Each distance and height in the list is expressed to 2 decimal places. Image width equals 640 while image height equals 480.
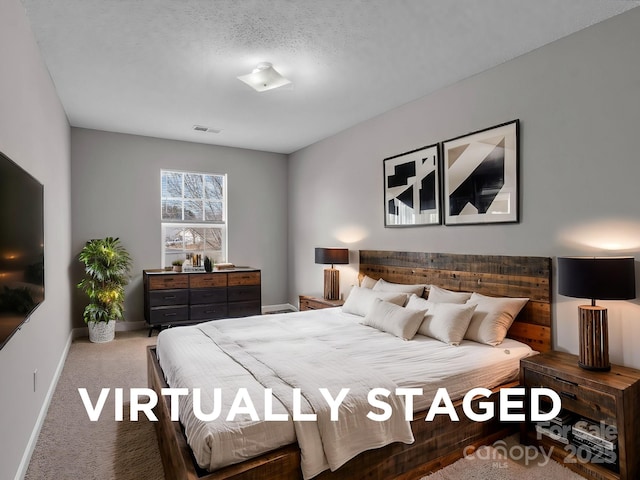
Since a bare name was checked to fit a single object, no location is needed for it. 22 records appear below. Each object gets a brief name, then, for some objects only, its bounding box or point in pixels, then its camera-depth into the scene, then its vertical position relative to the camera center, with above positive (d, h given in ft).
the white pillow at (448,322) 9.57 -2.08
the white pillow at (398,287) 12.60 -1.55
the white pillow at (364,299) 12.01 -1.84
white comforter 5.72 -2.55
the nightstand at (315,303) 15.46 -2.49
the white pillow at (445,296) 11.02 -1.60
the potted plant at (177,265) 18.10 -0.99
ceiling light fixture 10.82 +4.79
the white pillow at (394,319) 10.11 -2.12
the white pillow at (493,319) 9.50 -1.98
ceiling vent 16.80 +5.12
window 19.08 +1.45
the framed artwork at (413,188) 12.72 +1.88
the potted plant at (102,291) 15.65 -1.86
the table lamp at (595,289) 7.36 -0.97
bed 5.67 -3.11
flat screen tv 5.53 -0.02
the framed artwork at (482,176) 10.39 +1.87
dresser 16.71 -2.36
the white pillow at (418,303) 10.94 -1.80
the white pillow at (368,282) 14.38 -1.51
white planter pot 15.71 -3.55
